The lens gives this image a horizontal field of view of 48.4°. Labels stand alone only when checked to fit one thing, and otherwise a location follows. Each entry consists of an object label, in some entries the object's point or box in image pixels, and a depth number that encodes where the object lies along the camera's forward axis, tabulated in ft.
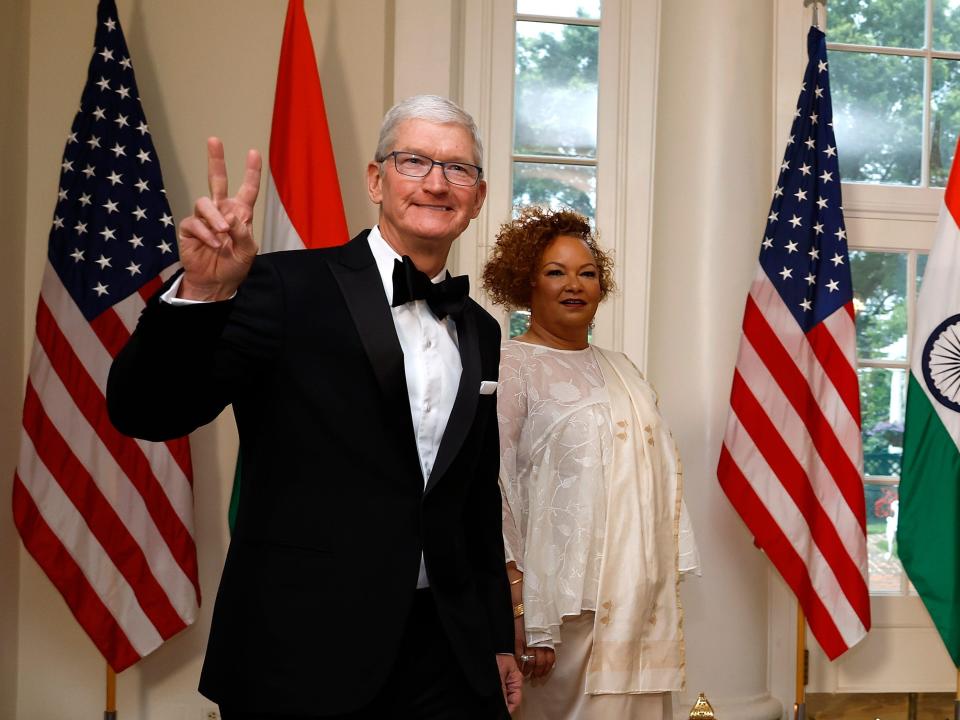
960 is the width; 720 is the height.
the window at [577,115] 13.93
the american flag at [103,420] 11.51
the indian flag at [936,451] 12.15
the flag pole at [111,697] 11.78
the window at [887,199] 14.43
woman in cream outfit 9.32
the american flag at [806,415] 12.46
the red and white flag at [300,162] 12.09
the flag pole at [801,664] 12.94
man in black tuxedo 4.21
